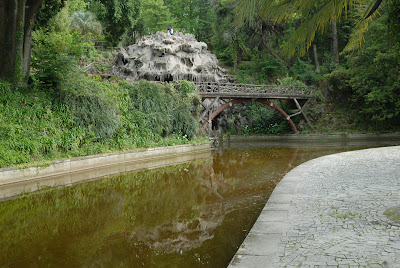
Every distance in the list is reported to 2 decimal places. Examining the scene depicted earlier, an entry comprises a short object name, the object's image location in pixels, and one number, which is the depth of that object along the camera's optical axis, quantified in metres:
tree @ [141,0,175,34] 41.06
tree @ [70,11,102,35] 32.08
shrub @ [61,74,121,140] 13.69
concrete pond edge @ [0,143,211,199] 9.20
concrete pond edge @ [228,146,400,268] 3.54
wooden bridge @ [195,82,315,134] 24.52
